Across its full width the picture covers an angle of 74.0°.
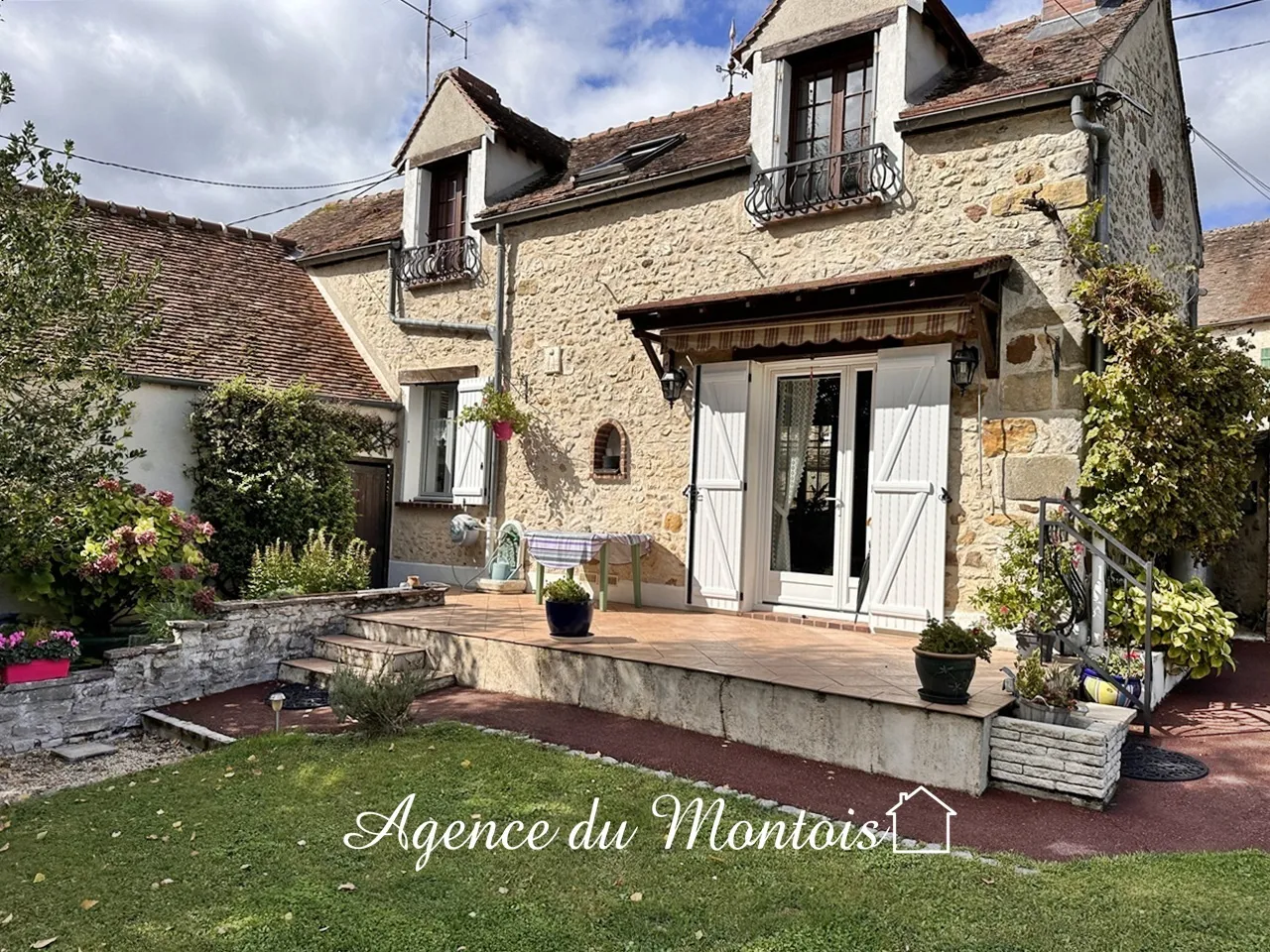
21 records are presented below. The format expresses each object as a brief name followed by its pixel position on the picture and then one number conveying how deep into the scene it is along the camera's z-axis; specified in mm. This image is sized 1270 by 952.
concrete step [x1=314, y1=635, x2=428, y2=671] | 7699
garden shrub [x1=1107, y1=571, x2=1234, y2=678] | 6555
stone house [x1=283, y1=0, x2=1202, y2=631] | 7523
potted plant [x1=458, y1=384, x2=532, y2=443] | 10812
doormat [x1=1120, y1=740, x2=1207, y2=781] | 5250
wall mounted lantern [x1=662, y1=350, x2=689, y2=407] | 9492
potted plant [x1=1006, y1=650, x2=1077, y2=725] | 5156
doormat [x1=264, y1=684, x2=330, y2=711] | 7293
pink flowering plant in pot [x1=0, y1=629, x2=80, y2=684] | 6660
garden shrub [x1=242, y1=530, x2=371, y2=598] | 9047
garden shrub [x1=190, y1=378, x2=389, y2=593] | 10086
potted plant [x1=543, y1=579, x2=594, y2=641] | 7391
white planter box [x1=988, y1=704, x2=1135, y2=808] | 4793
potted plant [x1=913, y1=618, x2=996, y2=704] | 5160
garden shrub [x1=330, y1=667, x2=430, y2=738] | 6047
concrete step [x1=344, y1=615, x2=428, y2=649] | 8156
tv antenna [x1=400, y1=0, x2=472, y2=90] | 13953
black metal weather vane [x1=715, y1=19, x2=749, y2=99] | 12183
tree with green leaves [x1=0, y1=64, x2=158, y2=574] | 5945
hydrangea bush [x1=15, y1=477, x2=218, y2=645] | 7414
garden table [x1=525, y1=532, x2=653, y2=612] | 8836
